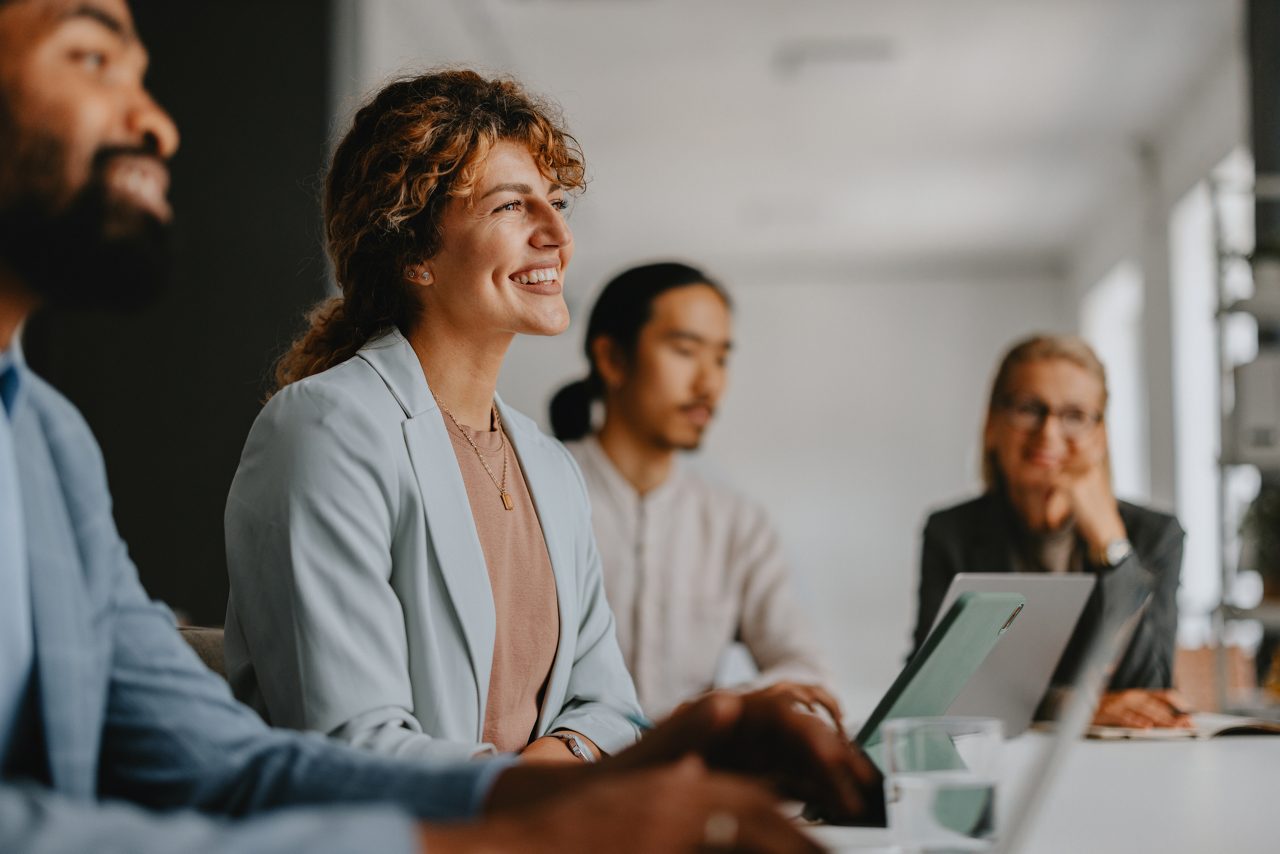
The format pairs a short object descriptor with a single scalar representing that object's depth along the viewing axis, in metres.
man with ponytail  2.80
